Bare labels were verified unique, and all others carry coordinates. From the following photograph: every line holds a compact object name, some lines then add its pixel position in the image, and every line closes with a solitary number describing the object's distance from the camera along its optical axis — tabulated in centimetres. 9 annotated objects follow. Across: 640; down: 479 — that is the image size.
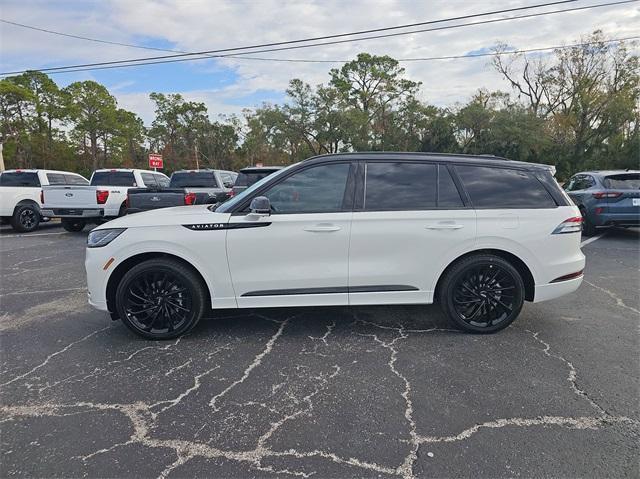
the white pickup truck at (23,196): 1081
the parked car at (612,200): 817
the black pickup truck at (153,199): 745
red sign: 2276
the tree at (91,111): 4112
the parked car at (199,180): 1109
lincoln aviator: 354
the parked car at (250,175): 965
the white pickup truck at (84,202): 979
